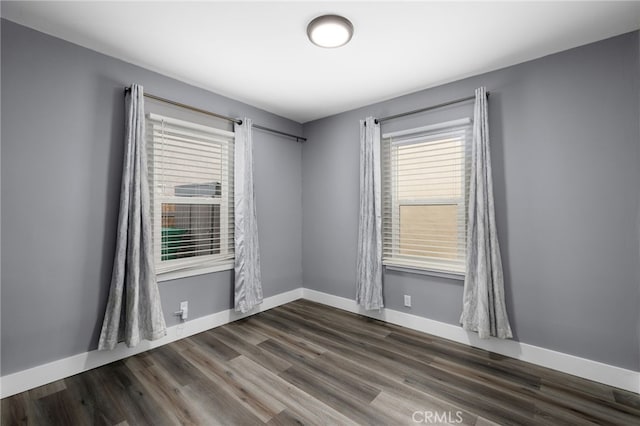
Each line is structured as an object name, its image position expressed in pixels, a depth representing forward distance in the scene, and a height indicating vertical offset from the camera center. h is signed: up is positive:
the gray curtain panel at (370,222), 3.32 -0.03
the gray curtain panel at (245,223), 3.32 -0.04
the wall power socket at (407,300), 3.17 -0.89
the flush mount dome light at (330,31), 1.99 +1.37
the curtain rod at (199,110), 2.63 +1.15
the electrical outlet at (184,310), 2.90 -0.90
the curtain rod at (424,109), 2.79 +1.16
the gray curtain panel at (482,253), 2.50 -0.30
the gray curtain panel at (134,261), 2.33 -0.33
